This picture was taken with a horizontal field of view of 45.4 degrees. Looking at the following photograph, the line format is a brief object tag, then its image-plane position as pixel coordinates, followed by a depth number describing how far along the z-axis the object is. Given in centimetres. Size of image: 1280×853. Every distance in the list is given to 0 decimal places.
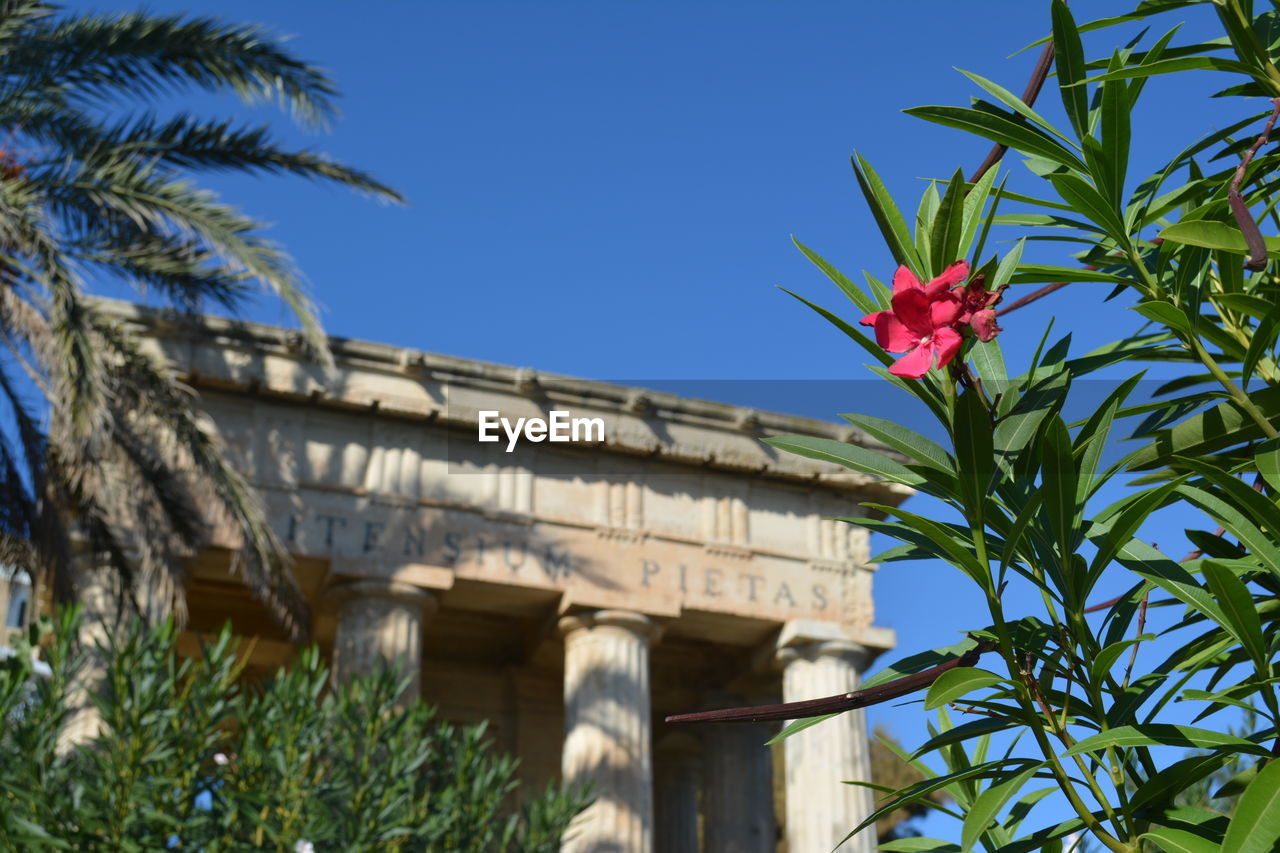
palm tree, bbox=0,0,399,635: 1259
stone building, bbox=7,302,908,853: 1811
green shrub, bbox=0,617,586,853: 899
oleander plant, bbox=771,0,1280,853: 202
